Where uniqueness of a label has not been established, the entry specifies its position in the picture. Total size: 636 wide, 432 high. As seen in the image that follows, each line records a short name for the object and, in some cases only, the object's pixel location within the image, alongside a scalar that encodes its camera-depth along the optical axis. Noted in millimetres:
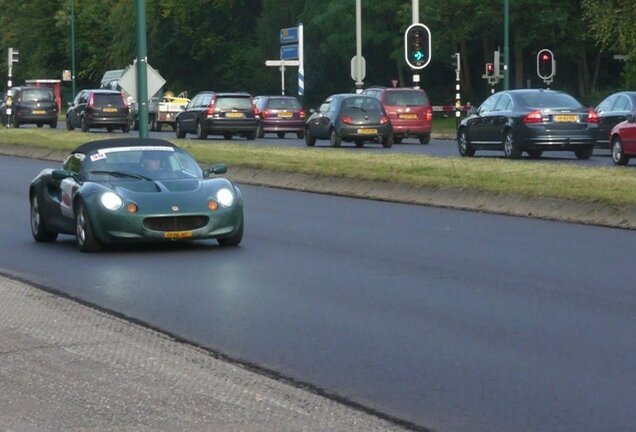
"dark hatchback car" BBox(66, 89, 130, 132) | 61406
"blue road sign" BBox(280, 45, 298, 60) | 76812
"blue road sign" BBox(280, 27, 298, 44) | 76375
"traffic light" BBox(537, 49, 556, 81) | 56875
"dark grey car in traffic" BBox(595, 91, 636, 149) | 37594
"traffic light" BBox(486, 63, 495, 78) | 63288
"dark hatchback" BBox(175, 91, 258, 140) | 54438
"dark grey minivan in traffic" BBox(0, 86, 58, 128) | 73688
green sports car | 17516
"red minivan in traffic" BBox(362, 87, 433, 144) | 50125
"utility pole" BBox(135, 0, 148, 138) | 33156
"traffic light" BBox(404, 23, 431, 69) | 45969
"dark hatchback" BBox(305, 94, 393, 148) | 44531
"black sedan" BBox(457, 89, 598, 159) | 34406
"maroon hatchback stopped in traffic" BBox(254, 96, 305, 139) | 58562
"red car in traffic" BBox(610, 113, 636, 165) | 32562
